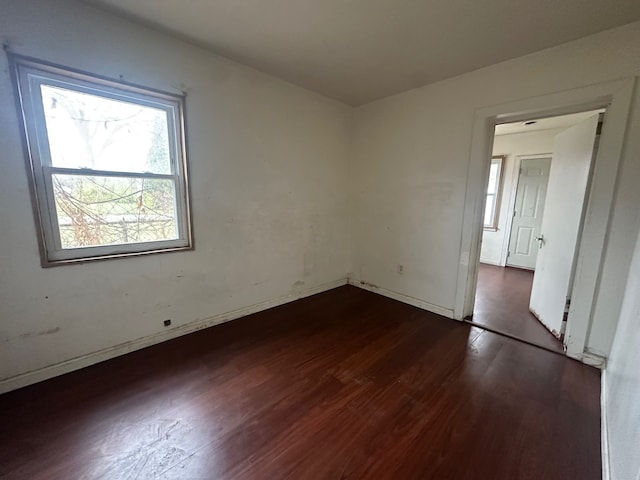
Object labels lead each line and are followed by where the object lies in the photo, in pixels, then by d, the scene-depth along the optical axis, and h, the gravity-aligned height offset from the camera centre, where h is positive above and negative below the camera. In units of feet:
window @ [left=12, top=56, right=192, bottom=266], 5.72 +0.80
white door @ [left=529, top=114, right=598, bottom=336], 8.00 -0.58
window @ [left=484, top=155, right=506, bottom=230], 17.31 +0.55
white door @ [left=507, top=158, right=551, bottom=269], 16.05 -0.52
